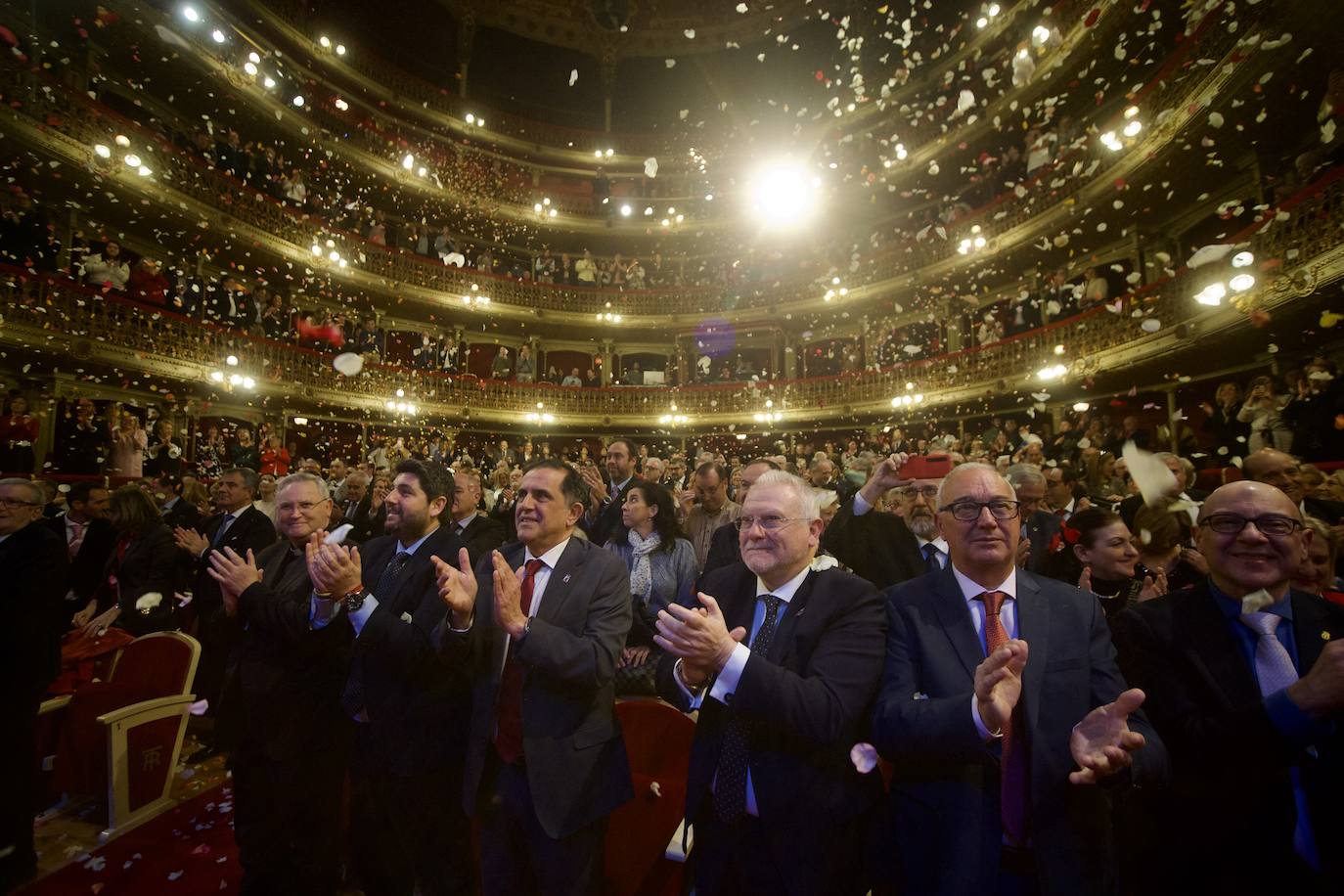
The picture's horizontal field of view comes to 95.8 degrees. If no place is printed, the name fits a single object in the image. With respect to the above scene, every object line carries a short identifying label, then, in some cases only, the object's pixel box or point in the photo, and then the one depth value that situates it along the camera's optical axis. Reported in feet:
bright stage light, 63.77
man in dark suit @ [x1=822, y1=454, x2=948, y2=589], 11.25
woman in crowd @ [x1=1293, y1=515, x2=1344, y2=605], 8.05
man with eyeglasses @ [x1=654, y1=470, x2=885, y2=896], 5.17
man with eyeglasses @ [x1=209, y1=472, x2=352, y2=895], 8.18
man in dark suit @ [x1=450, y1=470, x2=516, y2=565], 11.76
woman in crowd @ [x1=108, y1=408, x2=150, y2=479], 30.68
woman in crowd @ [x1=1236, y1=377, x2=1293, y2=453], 20.92
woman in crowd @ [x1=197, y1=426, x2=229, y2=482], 38.04
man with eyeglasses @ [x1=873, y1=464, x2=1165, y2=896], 4.82
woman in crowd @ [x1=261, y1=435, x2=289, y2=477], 36.78
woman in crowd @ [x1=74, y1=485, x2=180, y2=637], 14.26
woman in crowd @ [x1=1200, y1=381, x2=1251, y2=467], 22.85
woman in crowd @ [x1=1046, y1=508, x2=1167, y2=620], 9.23
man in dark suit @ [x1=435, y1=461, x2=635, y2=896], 6.44
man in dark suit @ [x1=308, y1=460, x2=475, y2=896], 7.34
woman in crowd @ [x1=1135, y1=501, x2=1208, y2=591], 9.43
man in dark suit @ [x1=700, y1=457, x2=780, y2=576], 11.36
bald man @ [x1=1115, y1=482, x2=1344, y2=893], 5.09
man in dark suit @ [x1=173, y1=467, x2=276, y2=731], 13.73
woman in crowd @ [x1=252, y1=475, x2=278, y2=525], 23.54
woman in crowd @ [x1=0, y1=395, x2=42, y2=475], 25.62
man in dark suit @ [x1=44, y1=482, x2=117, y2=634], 14.26
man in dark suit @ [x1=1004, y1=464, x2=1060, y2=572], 11.84
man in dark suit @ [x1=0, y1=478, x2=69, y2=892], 8.98
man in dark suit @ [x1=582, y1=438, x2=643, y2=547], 16.37
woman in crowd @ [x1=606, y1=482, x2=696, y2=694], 12.55
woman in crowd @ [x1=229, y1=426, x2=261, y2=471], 34.22
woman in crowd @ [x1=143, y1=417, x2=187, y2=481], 32.42
